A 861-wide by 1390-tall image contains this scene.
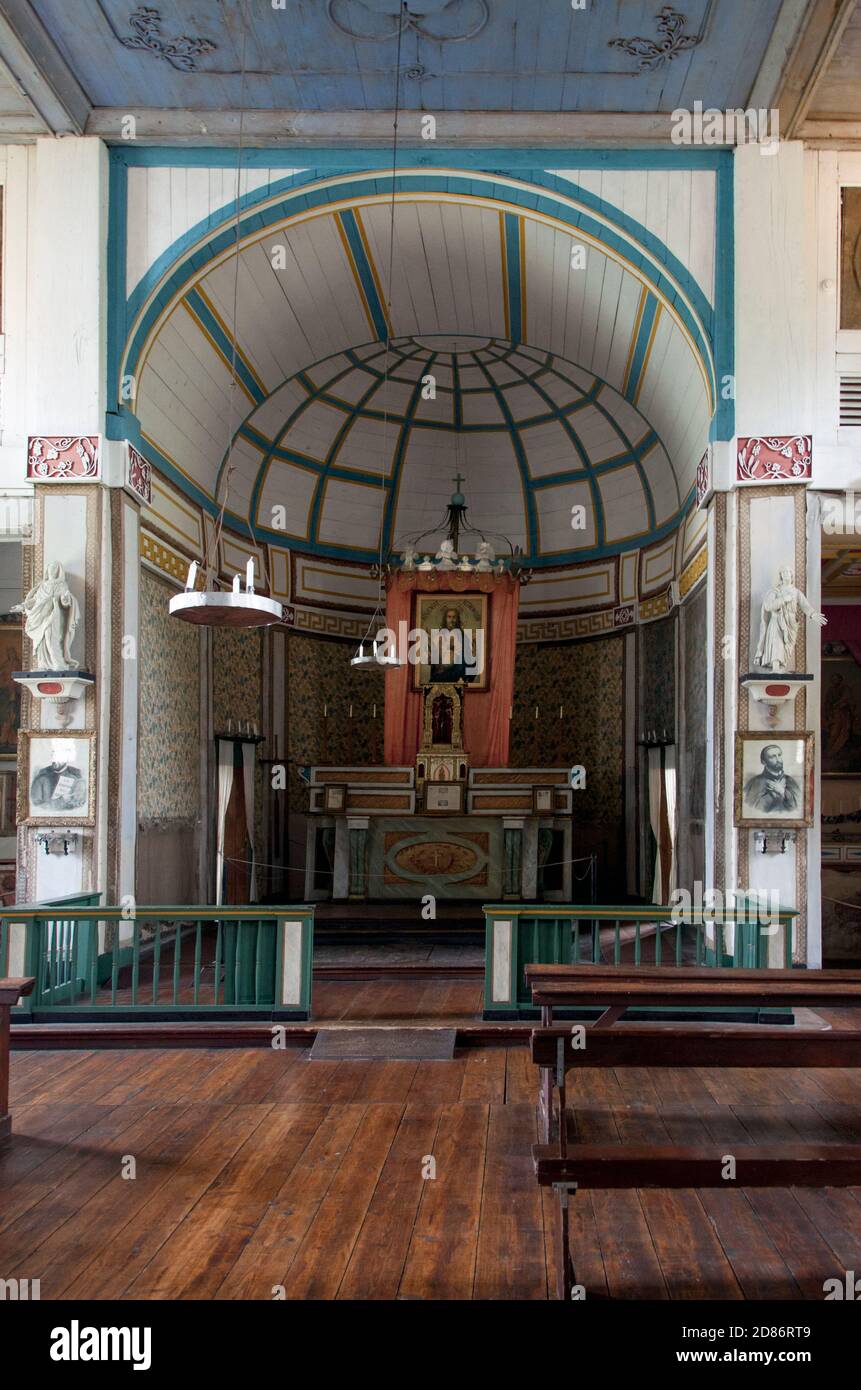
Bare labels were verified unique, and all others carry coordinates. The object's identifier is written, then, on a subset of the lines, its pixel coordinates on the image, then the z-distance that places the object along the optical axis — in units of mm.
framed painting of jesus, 13492
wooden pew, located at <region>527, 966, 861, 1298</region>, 3383
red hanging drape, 13211
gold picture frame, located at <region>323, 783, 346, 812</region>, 11617
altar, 11688
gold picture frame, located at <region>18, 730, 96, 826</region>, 8328
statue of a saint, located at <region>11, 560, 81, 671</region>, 8195
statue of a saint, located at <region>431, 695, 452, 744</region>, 12734
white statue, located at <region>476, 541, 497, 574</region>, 12969
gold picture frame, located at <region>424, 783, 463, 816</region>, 11734
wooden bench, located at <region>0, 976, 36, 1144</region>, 4859
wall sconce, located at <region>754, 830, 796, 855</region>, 8336
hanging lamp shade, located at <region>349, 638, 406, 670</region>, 9242
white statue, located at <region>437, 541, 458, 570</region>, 12477
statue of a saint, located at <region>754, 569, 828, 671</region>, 8164
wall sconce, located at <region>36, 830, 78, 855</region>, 8320
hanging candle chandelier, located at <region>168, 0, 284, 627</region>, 5578
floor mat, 6406
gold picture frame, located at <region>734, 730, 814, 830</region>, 8297
